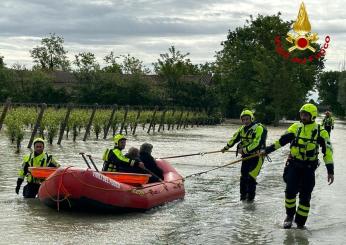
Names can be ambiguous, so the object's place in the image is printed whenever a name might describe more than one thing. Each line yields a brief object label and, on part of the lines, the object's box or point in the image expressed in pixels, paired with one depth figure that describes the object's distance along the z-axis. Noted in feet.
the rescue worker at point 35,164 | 40.47
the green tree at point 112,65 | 309.42
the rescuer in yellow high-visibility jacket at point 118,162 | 41.73
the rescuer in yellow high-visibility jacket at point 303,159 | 34.12
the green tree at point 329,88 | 473.67
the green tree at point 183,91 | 217.77
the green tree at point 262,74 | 230.89
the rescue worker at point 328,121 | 120.08
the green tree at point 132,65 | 260.83
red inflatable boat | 36.40
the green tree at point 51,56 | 388.98
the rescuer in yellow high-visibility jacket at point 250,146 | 43.57
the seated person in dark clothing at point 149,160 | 44.04
